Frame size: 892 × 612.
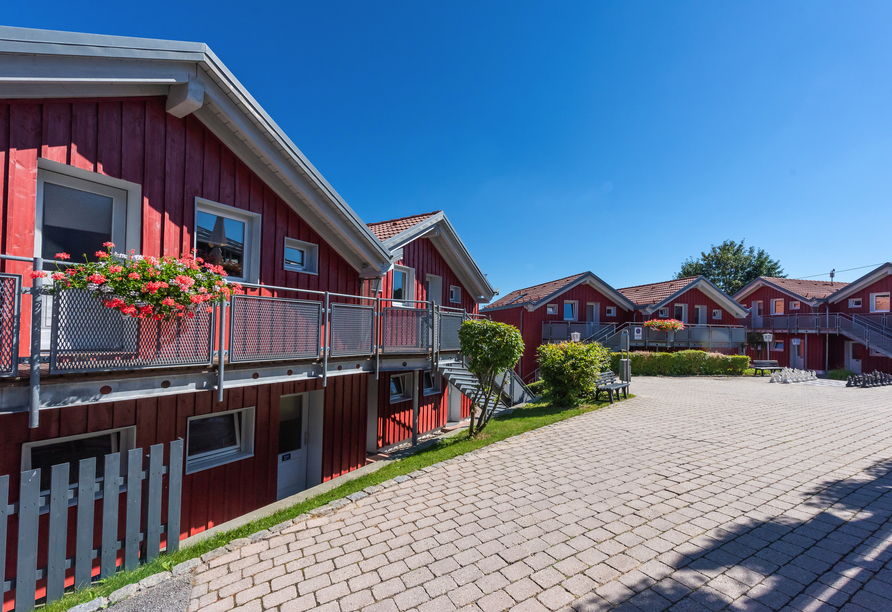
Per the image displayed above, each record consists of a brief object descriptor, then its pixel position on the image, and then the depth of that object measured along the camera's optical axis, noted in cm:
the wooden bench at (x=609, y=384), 1332
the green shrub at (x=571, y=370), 1288
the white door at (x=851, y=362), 2763
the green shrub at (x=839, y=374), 2405
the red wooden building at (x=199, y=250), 518
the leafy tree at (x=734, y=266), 5150
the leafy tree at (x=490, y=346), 945
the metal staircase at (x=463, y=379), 1051
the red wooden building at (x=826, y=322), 2642
